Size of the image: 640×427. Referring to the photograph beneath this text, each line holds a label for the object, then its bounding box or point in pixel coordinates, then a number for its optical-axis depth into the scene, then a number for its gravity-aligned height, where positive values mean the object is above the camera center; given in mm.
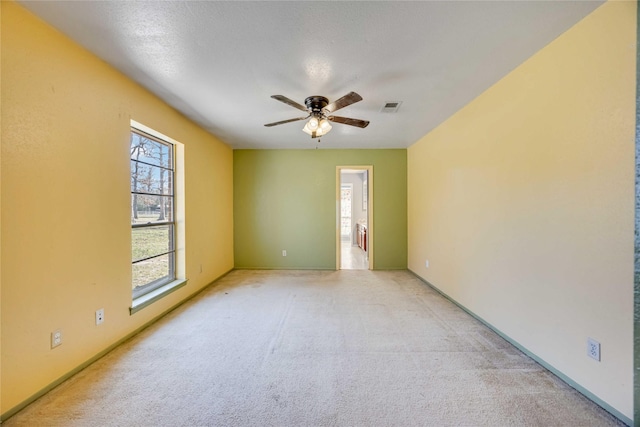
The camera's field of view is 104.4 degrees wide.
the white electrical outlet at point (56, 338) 1678 -864
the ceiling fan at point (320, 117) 2523 +1008
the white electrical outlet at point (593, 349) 1524 -858
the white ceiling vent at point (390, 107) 2848 +1243
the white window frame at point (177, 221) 3232 -120
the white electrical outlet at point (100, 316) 2018 -857
